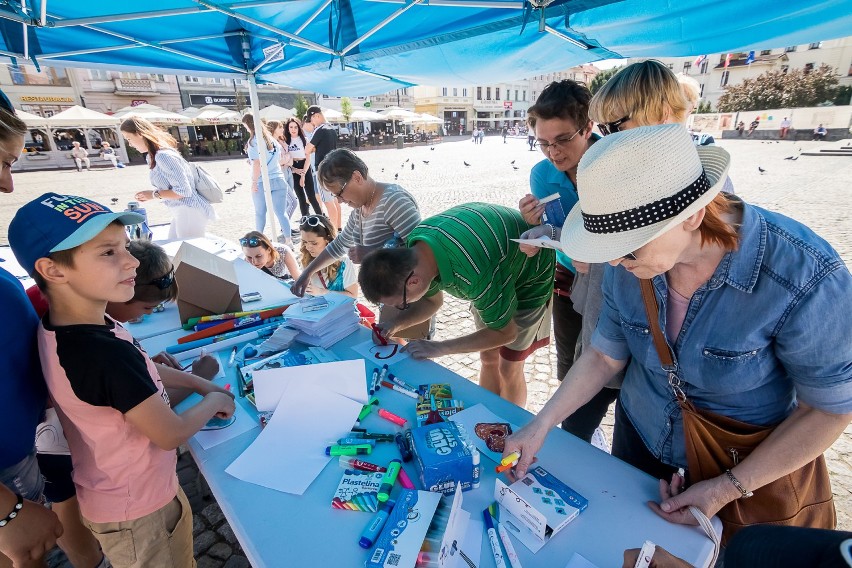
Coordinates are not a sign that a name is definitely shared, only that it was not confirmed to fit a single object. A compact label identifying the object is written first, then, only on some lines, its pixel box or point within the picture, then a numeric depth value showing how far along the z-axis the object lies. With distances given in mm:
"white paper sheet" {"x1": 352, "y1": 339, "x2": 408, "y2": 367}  1849
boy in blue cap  1061
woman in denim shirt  853
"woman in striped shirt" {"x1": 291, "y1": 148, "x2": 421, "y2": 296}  2617
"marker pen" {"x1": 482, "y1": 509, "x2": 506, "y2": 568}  920
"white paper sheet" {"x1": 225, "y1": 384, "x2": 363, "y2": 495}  1191
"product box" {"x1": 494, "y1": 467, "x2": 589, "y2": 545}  980
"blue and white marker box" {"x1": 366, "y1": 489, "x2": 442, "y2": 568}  894
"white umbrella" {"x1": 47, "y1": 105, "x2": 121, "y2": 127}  18125
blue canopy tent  2305
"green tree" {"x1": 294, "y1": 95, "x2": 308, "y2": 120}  26366
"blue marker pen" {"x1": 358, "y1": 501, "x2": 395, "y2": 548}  962
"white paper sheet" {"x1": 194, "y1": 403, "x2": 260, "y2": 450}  1340
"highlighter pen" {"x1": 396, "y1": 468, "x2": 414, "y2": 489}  1126
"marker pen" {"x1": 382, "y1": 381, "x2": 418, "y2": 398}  1573
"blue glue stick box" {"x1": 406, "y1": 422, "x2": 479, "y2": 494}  1070
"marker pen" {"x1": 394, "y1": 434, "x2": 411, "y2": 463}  1229
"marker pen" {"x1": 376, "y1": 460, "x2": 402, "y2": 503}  1069
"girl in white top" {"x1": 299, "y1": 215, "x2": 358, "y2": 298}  3426
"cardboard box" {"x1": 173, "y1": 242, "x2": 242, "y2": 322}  2137
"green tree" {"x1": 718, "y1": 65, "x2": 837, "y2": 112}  28266
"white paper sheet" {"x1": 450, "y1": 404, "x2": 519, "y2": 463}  1341
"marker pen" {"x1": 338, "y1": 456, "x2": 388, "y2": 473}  1189
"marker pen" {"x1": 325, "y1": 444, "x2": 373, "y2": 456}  1247
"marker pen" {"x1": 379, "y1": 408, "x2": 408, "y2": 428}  1405
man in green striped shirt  1809
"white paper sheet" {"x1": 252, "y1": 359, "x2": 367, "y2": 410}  1439
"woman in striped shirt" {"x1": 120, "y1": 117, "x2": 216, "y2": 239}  3648
